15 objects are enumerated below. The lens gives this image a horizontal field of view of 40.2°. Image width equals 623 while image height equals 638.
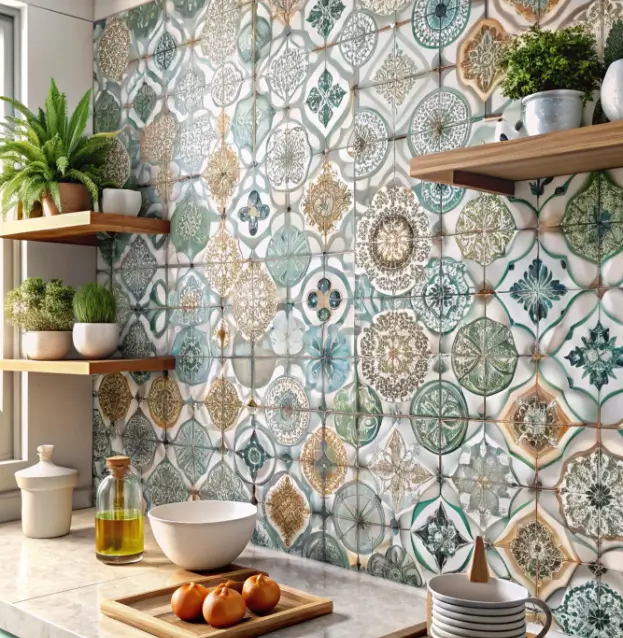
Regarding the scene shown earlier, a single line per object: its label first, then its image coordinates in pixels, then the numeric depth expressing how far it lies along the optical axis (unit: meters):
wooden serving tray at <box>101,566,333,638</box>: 1.46
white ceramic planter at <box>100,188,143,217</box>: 2.25
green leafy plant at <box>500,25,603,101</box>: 1.37
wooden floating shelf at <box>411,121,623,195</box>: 1.22
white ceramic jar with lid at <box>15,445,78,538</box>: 2.14
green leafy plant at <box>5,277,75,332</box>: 2.28
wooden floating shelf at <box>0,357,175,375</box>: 2.14
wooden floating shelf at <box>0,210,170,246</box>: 2.13
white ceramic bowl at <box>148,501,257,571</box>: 1.76
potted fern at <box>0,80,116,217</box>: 2.25
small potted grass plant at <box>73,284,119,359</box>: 2.23
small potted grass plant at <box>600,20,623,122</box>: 1.26
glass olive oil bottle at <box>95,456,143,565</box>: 1.93
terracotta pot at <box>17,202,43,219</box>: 2.32
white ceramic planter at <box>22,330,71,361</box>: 2.28
